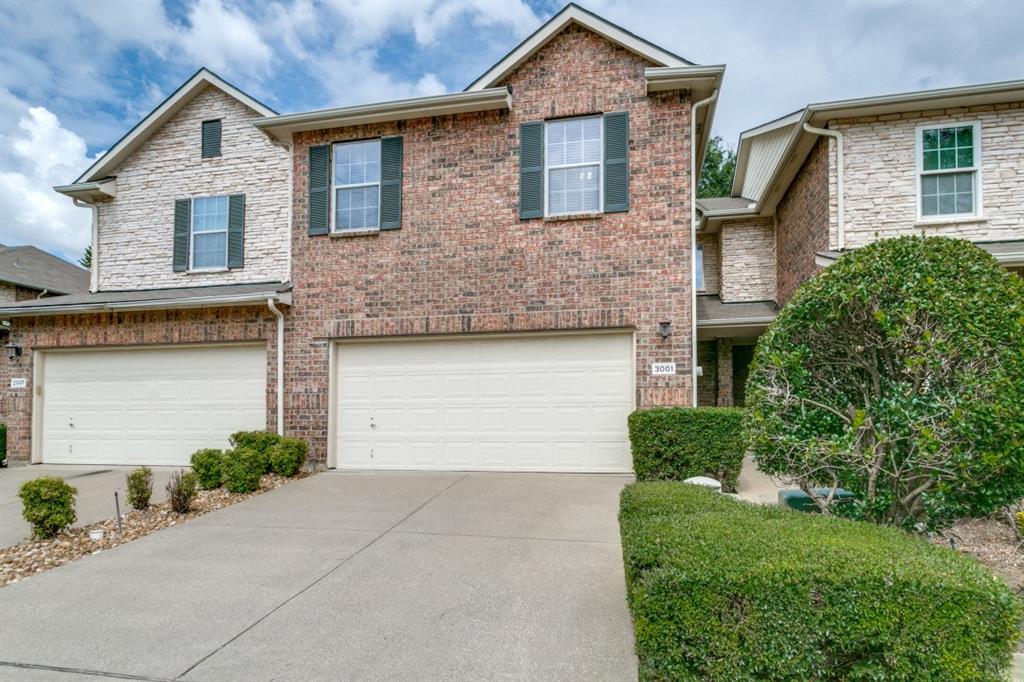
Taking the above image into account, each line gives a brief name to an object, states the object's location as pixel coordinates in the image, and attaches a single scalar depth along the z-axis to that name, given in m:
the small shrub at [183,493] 6.34
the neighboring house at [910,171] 8.59
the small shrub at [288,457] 8.08
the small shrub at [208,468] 7.39
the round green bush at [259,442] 8.04
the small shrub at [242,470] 7.20
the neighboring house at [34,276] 16.51
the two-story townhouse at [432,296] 8.25
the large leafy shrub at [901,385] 3.15
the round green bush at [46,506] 5.43
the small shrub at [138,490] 6.41
